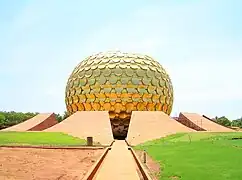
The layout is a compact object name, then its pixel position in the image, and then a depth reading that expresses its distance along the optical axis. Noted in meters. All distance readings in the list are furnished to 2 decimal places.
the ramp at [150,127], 26.51
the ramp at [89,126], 26.72
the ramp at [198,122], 33.62
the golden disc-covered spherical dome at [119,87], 35.56
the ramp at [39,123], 34.50
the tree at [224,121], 54.88
